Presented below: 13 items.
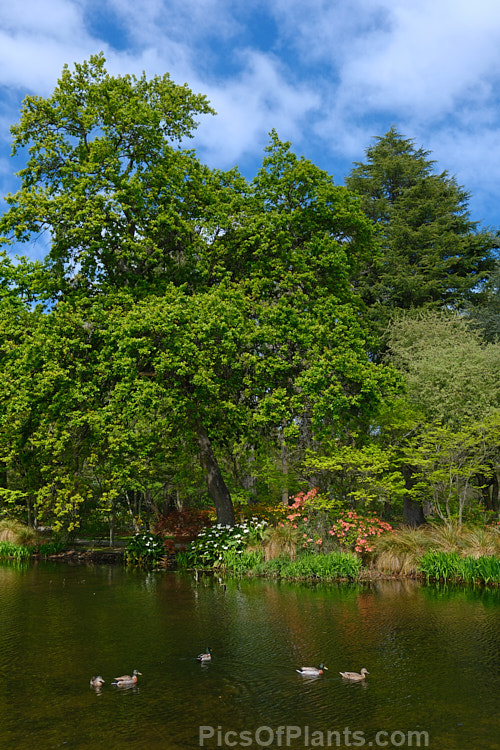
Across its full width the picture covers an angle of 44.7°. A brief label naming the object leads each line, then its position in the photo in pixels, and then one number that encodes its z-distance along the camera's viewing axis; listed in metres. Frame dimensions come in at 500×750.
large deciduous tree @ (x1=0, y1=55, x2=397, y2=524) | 20.06
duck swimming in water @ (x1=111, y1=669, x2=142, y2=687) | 8.11
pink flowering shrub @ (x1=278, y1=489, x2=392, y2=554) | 18.27
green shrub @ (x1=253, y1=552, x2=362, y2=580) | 17.53
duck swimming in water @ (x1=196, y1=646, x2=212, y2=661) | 9.33
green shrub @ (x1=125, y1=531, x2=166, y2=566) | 22.14
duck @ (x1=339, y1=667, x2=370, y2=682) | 8.30
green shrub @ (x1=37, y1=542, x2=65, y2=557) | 25.34
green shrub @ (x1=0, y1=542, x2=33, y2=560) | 24.61
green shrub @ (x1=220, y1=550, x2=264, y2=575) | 19.05
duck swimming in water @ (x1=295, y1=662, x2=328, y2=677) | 8.47
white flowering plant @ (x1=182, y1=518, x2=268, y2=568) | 19.98
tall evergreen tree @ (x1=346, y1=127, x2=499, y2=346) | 33.12
